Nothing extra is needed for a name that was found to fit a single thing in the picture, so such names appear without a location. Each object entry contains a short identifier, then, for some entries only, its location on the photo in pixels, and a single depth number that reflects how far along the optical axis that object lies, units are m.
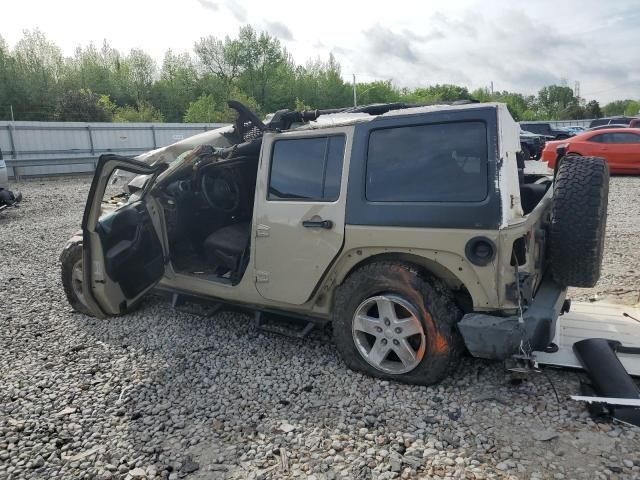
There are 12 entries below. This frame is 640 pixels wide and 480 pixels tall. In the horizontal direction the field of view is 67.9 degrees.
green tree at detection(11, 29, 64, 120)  33.97
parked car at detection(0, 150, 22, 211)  11.29
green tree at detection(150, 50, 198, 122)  46.09
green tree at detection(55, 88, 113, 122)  31.15
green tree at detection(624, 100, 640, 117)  102.19
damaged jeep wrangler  2.93
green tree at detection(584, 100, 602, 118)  74.38
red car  13.49
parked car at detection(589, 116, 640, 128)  29.89
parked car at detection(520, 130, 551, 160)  17.85
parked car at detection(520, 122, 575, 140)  27.15
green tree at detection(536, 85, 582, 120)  87.67
